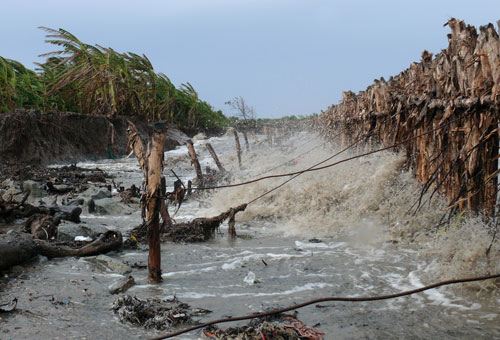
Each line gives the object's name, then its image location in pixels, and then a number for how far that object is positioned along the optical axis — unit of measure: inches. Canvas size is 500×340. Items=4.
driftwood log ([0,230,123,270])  187.6
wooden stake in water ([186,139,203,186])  442.6
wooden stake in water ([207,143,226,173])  485.9
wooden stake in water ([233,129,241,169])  546.7
